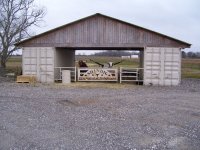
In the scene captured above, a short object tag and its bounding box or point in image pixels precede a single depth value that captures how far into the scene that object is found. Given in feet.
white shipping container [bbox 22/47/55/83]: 74.54
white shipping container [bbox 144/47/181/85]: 72.23
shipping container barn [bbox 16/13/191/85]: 72.28
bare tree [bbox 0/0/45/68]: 112.78
